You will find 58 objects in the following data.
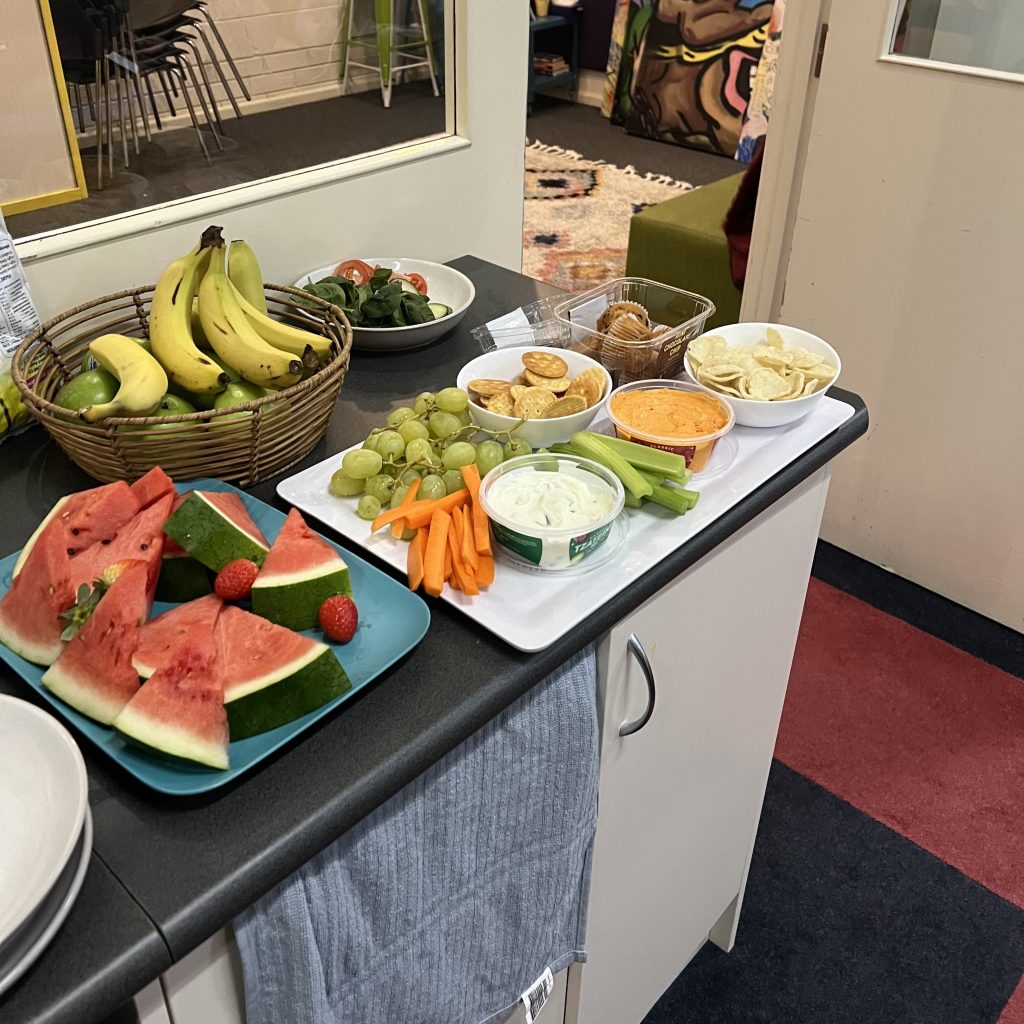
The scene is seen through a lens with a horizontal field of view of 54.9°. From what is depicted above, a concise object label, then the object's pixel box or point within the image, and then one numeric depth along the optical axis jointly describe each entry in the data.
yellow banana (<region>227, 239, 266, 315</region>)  1.09
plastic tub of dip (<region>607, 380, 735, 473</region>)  1.00
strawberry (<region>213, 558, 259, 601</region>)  0.79
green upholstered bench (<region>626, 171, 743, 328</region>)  2.76
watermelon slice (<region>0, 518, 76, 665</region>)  0.75
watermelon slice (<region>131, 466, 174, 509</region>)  0.85
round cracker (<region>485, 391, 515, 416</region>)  1.03
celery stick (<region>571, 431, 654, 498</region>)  0.94
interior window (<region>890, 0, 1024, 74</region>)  1.83
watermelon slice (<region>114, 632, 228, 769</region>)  0.67
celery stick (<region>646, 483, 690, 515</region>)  0.94
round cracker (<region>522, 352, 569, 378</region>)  1.11
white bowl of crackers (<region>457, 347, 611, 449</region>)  1.01
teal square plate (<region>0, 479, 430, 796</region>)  0.68
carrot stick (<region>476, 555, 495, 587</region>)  0.86
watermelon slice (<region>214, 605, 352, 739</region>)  0.70
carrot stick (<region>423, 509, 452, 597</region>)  0.83
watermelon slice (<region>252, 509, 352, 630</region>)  0.78
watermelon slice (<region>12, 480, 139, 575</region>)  0.82
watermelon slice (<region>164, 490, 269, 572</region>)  0.79
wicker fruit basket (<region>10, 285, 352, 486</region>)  0.91
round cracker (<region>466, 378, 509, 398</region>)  1.05
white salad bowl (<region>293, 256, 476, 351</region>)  1.23
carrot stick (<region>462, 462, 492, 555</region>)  0.87
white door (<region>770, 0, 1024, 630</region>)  1.87
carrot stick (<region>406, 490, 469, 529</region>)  0.90
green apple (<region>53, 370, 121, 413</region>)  0.95
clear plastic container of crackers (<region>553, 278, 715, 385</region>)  1.16
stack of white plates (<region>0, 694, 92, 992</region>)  0.56
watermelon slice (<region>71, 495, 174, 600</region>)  0.79
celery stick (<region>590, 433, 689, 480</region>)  0.95
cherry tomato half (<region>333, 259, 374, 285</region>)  1.34
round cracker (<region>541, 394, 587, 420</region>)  1.03
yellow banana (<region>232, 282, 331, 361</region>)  1.06
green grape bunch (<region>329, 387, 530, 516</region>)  0.94
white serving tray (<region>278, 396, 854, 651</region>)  0.83
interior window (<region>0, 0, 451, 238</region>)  1.11
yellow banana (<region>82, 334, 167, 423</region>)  0.90
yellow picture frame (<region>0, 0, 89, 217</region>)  1.09
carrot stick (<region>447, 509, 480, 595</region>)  0.84
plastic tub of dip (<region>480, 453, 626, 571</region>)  0.86
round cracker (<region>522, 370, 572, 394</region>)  1.09
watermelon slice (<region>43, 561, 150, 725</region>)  0.71
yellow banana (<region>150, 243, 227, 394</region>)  0.98
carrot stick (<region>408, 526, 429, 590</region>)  0.86
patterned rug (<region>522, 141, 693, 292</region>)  3.70
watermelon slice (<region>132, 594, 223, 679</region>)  0.72
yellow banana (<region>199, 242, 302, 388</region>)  1.01
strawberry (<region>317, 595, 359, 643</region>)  0.78
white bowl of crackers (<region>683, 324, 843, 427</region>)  1.07
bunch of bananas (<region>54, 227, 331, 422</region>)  0.96
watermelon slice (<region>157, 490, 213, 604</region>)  0.82
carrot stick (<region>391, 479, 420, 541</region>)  0.91
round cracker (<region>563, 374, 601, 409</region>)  1.06
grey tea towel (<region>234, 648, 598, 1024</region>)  0.74
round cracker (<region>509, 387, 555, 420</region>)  1.03
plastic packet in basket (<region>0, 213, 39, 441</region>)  1.01
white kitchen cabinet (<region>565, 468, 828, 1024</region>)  1.02
